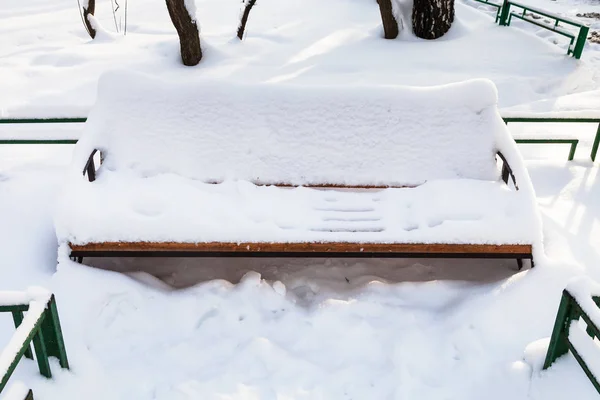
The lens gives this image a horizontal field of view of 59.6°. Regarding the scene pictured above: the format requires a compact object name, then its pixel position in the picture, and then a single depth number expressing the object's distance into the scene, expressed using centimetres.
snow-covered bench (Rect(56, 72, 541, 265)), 336
